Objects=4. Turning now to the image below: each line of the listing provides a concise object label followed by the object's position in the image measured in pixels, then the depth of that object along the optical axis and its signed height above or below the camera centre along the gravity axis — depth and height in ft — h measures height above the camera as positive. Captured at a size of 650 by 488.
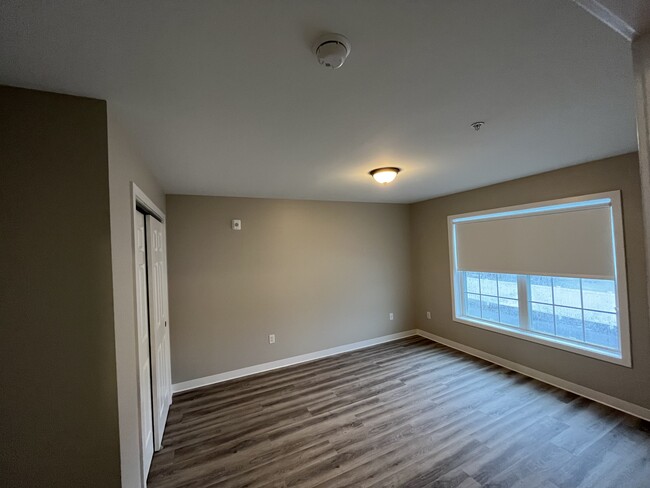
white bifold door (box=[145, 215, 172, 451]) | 7.11 -2.09
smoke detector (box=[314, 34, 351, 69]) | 3.06 +2.44
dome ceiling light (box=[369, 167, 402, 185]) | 8.18 +2.32
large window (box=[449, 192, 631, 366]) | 8.27 -1.31
